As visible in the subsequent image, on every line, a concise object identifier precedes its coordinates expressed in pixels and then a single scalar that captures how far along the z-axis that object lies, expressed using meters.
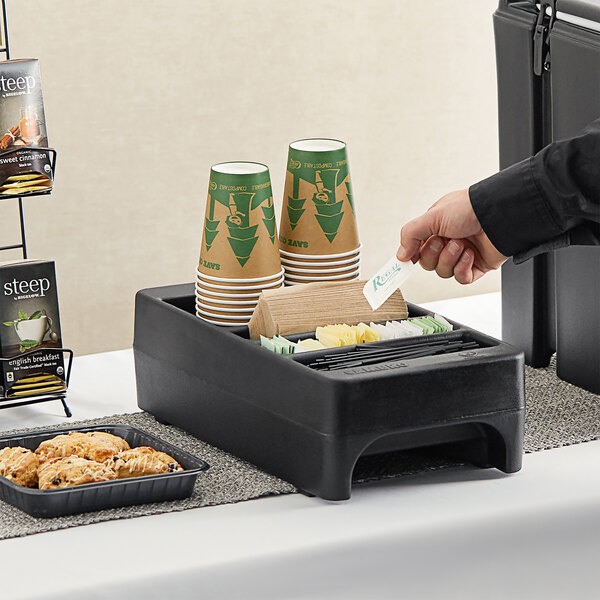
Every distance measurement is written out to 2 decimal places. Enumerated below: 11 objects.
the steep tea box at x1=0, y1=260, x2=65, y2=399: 2.82
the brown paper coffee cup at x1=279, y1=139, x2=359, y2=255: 2.77
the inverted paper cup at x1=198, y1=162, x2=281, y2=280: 2.74
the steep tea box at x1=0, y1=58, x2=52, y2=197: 2.83
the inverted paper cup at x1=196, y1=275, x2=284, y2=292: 2.75
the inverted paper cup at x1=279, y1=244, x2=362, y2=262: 2.78
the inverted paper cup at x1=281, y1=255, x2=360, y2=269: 2.79
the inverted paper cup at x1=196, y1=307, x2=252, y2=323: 2.74
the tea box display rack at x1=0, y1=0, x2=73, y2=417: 2.84
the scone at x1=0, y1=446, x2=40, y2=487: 2.58
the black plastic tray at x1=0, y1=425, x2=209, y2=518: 2.55
